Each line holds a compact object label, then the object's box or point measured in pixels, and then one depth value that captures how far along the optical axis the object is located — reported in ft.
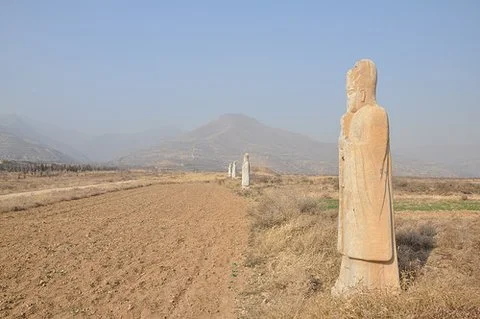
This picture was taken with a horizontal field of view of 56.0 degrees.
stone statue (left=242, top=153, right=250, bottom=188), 118.01
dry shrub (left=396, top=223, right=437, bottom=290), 24.22
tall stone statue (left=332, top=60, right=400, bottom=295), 19.51
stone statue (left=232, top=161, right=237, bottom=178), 188.78
